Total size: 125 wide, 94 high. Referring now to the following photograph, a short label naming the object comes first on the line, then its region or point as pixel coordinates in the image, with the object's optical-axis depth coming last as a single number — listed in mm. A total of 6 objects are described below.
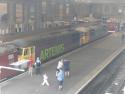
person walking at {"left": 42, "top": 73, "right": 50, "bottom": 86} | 15218
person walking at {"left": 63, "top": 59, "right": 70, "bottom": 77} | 16998
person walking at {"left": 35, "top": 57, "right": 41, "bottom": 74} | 17375
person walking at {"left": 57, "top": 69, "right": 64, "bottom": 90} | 14602
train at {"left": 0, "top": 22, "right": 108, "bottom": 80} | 16359
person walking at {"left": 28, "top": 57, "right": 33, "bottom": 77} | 17306
